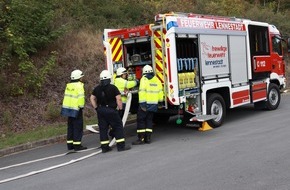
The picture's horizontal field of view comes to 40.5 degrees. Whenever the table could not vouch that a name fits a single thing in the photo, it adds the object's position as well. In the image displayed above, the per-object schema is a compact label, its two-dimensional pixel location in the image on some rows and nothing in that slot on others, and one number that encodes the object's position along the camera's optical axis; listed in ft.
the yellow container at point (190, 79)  30.49
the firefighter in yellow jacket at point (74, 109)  27.78
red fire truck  29.25
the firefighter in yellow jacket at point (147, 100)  28.53
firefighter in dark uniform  26.78
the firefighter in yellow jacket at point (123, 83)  30.22
